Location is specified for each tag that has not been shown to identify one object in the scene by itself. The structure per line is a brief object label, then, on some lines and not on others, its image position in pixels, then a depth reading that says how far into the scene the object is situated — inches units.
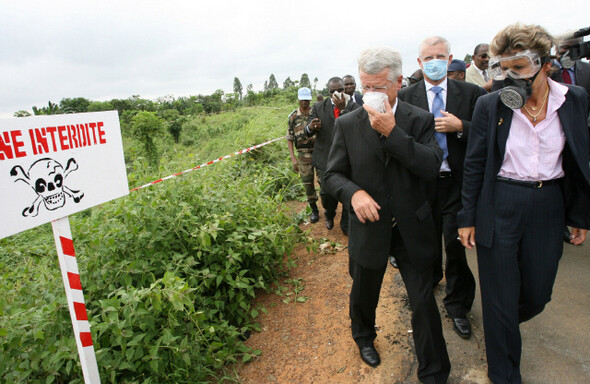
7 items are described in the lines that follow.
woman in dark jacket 71.8
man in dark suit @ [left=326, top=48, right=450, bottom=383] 76.3
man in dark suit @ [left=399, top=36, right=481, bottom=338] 101.8
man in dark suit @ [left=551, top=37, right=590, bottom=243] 136.6
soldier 202.2
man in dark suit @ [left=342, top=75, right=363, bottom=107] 212.7
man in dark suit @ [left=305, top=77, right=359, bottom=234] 175.2
